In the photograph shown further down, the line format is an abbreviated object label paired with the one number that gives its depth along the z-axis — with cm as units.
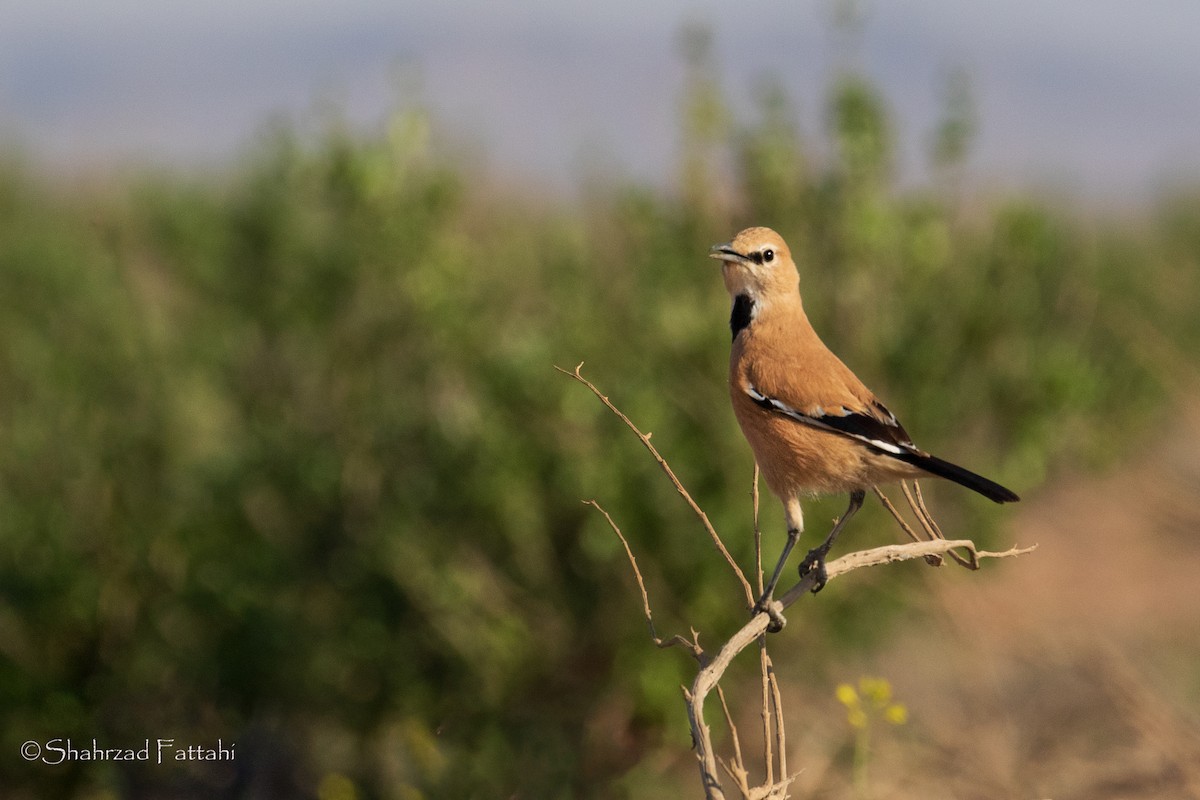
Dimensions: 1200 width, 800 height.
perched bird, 740
